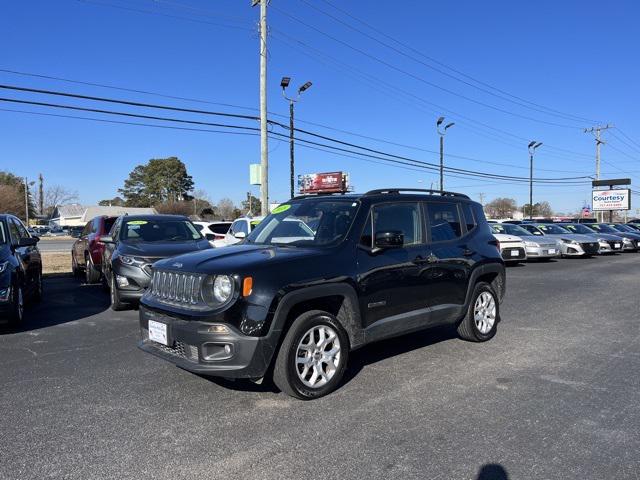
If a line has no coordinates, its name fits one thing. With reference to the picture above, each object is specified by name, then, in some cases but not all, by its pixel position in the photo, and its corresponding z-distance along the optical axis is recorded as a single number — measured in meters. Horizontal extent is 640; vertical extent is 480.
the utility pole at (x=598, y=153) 59.09
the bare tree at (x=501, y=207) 108.86
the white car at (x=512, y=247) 15.96
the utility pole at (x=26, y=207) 75.18
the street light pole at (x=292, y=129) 23.53
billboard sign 51.84
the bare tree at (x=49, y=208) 112.06
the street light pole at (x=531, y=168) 47.06
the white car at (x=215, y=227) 16.08
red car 11.88
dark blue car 6.89
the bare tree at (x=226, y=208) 105.64
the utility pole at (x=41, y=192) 99.94
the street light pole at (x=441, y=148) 34.69
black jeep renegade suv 4.17
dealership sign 48.03
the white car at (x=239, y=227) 13.80
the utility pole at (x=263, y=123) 20.09
